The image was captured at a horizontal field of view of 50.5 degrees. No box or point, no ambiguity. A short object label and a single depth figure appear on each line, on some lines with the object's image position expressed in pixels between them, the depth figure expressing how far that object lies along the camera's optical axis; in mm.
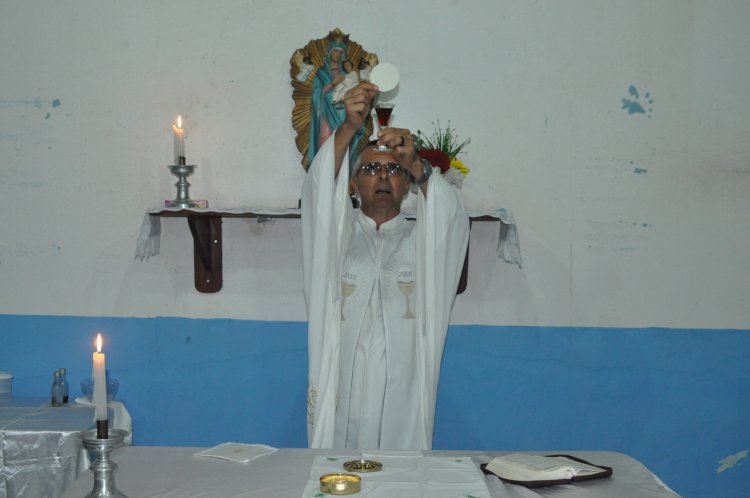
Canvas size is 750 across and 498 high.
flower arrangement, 3213
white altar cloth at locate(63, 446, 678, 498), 1775
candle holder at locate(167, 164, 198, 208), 3418
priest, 2945
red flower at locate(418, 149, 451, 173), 3201
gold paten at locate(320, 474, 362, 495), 1746
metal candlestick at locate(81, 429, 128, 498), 1533
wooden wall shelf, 3412
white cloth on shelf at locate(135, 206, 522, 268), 3369
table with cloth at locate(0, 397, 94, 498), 2877
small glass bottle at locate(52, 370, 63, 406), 3311
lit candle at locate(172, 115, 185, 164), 3389
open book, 1839
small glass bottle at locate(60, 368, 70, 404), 3322
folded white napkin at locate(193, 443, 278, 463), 2004
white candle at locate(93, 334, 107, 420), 1518
